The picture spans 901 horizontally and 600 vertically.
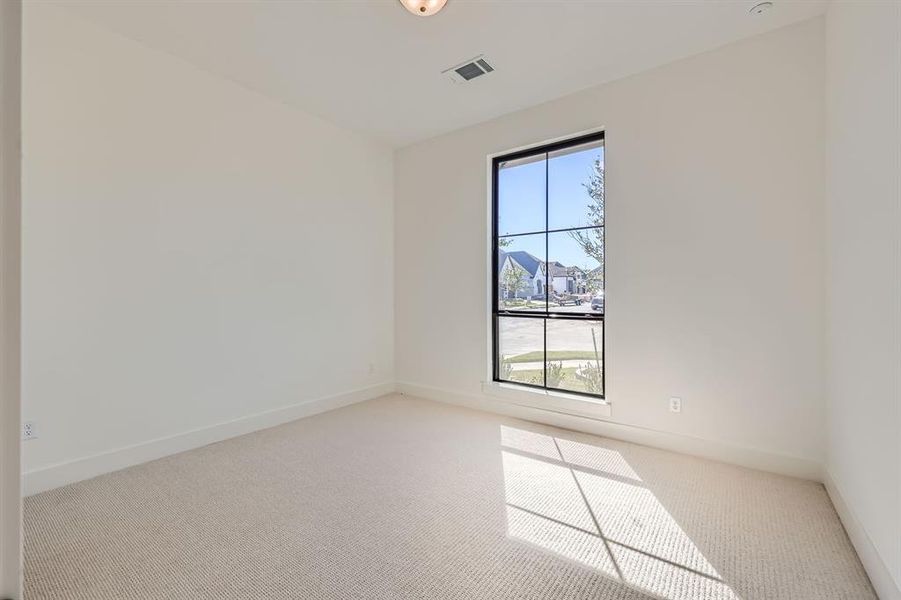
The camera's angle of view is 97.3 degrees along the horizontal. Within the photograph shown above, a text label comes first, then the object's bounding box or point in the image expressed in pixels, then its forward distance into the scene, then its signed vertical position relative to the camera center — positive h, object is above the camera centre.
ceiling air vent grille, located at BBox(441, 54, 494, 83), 2.81 +1.68
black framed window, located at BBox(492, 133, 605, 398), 3.29 +0.29
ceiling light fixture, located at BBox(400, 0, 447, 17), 2.20 +1.64
